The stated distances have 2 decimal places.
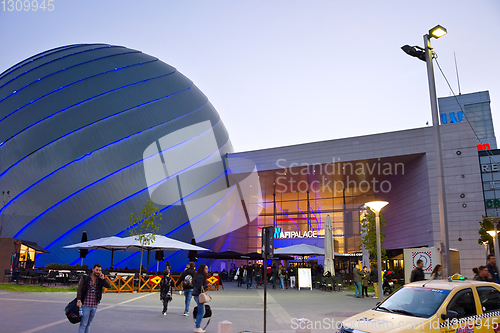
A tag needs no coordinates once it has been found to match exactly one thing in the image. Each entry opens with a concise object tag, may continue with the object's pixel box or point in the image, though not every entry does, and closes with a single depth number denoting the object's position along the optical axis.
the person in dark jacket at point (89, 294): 7.02
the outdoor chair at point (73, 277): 21.19
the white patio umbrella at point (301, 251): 25.00
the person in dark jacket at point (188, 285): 11.45
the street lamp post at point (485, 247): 24.74
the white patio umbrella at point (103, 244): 20.38
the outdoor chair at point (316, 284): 24.67
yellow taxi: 5.40
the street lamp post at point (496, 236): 17.94
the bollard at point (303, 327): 7.20
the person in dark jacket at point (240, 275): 28.70
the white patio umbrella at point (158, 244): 20.53
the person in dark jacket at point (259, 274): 27.49
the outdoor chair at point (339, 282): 22.59
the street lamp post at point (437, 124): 8.91
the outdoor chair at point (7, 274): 21.94
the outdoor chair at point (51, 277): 20.83
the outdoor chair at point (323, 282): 22.52
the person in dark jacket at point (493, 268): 9.50
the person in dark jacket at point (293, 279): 26.78
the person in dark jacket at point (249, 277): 25.95
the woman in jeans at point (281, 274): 25.20
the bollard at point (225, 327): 7.31
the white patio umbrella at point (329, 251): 24.00
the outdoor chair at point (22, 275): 21.13
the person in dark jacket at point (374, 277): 18.00
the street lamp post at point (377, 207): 11.16
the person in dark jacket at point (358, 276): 18.28
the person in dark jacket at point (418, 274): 10.03
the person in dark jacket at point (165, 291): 11.52
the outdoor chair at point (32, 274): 21.00
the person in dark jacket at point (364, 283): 18.81
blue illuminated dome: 27.27
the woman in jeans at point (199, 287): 8.80
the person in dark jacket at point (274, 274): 25.19
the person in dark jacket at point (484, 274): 9.12
